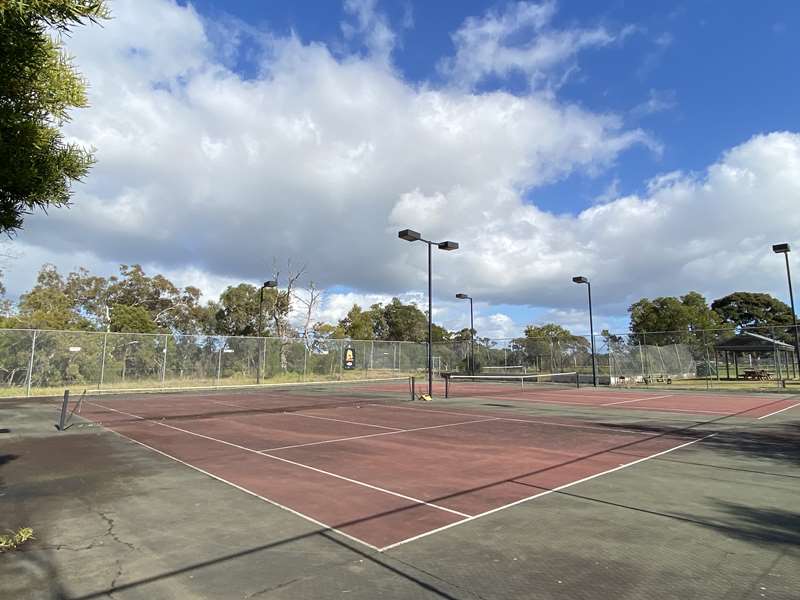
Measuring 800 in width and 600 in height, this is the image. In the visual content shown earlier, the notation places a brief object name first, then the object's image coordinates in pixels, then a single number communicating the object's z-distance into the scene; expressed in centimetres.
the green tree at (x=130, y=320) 4628
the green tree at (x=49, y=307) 3797
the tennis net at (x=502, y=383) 2885
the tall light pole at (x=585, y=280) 3243
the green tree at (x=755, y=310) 8544
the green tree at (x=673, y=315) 6303
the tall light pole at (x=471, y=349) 4444
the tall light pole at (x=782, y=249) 2716
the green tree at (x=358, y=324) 7631
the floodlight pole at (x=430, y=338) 2278
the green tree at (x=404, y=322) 8888
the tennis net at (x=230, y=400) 1764
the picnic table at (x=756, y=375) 3528
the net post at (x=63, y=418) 1281
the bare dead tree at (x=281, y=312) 5538
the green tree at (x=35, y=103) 431
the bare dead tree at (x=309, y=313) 5228
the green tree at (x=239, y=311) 6144
